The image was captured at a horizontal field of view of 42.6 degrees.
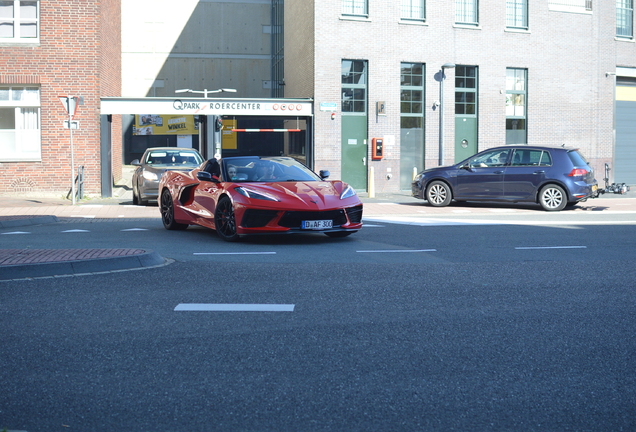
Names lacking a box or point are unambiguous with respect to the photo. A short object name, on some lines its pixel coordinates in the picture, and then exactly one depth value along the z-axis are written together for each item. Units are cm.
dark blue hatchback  1905
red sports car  1147
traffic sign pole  2073
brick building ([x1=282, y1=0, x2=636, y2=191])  2823
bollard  2522
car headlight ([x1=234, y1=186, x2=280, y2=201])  1153
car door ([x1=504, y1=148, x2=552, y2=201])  1928
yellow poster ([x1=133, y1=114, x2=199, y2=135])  4597
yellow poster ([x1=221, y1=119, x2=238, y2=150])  3862
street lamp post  2639
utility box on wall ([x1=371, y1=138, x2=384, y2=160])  2823
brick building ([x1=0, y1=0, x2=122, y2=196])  2430
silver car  2097
